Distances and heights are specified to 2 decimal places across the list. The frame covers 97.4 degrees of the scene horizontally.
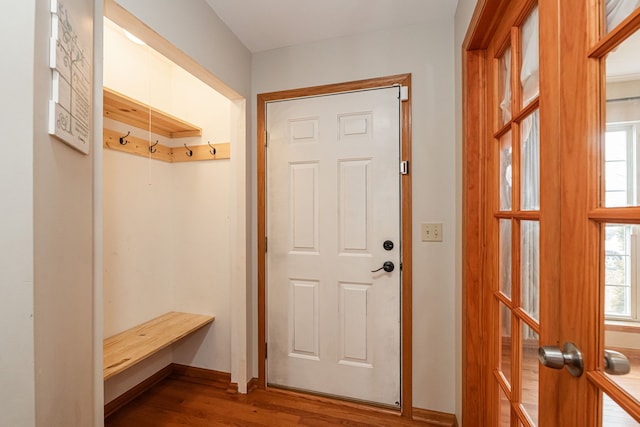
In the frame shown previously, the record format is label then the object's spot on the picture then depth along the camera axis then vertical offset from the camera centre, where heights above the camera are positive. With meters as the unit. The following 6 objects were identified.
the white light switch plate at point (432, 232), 1.71 -0.12
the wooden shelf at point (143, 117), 1.64 +0.64
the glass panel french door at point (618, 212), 0.52 +0.00
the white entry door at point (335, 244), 1.80 -0.22
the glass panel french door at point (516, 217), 0.88 -0.02
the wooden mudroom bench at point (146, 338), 1.54 -0.81
